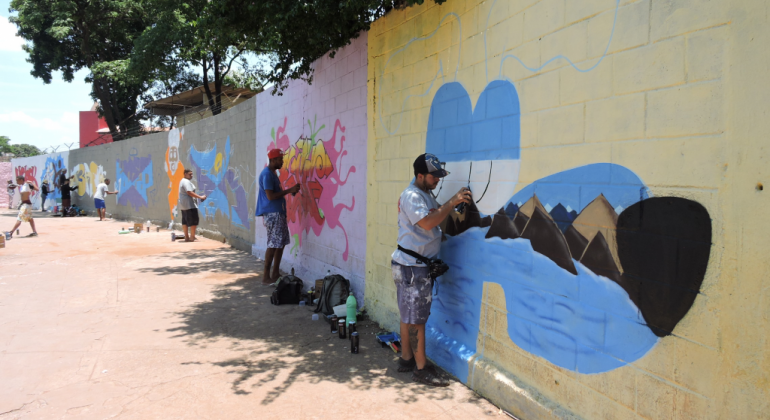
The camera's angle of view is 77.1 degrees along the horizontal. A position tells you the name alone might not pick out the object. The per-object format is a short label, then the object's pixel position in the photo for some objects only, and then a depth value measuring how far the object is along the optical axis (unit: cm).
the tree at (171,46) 1775
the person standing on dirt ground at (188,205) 1143
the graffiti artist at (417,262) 362
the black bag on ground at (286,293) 604
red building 4128
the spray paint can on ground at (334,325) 496
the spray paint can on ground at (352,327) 456
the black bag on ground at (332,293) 548
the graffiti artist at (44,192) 2316
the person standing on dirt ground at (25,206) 1220
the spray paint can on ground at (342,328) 475
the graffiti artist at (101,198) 1769
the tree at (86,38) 2119
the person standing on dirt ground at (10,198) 2730
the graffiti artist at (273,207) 684
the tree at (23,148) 7669
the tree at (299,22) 490
